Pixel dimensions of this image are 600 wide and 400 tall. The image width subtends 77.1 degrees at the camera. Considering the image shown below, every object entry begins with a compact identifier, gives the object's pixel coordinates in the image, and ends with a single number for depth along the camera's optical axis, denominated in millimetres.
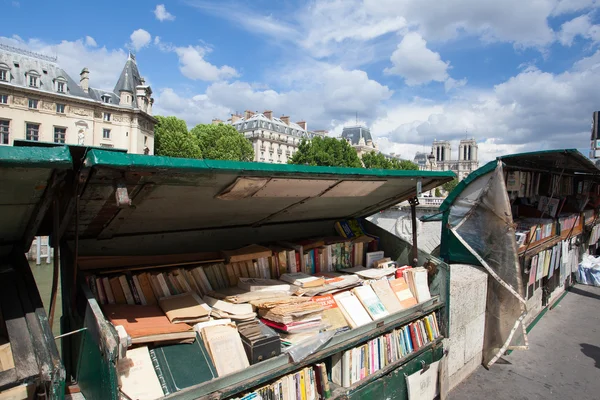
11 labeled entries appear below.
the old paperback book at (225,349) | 2520
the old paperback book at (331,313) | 3303
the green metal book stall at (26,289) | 1643
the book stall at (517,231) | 5133
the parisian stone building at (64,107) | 35719
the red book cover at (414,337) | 4008
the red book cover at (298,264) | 4098
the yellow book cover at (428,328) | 4203
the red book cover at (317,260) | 4270
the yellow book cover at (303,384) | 2865
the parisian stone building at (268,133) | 70875
